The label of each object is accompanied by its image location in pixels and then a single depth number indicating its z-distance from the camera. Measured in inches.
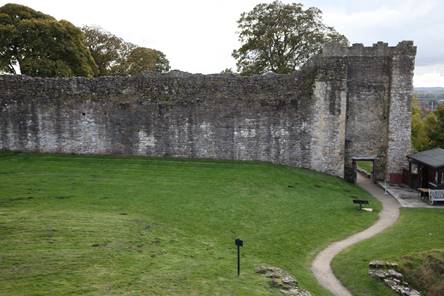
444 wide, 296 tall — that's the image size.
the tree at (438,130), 1631.9
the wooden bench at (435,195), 991.6
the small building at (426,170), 1030.4
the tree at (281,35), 1755.7
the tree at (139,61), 2160.4
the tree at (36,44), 1550.2
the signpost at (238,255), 540.6
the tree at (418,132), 1720.2
